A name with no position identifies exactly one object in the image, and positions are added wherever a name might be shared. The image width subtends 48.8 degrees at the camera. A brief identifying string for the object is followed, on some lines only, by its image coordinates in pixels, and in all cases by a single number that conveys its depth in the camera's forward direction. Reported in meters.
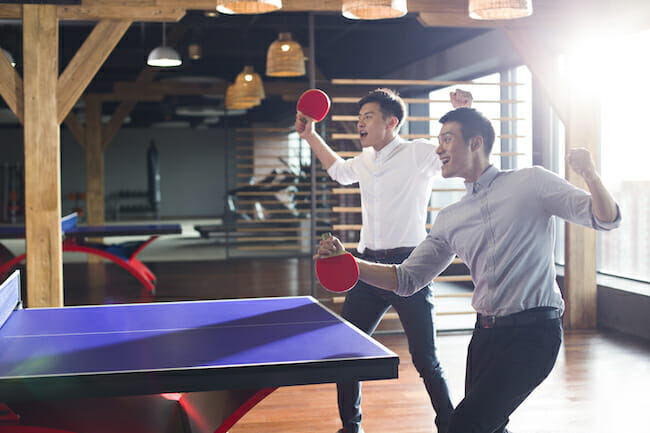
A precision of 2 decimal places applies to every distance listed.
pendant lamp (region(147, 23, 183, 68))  7.37
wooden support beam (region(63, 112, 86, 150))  11.12
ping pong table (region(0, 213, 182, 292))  7.70
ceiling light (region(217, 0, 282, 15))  2.98
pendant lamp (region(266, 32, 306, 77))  6.13
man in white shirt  3.11
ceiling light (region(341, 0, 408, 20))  2.94
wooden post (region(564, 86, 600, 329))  5.72
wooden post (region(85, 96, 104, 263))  10.70
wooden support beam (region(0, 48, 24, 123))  5.10
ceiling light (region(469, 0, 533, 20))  3.01
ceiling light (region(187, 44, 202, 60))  9.45
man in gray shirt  2.02
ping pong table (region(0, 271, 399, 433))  1.82
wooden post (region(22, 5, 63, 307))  5.07
